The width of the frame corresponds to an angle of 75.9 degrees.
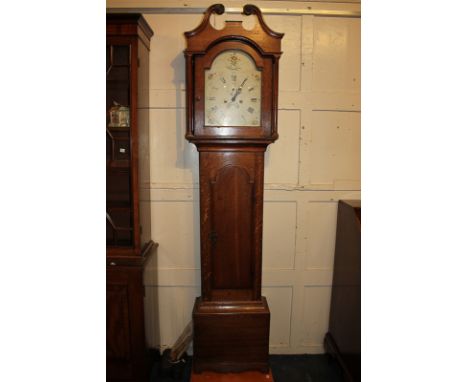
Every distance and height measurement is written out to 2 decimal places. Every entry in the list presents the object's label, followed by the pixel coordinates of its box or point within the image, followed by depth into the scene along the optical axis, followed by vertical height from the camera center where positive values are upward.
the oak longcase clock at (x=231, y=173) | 1.49 +0.03
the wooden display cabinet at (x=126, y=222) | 1.58 -0.24
